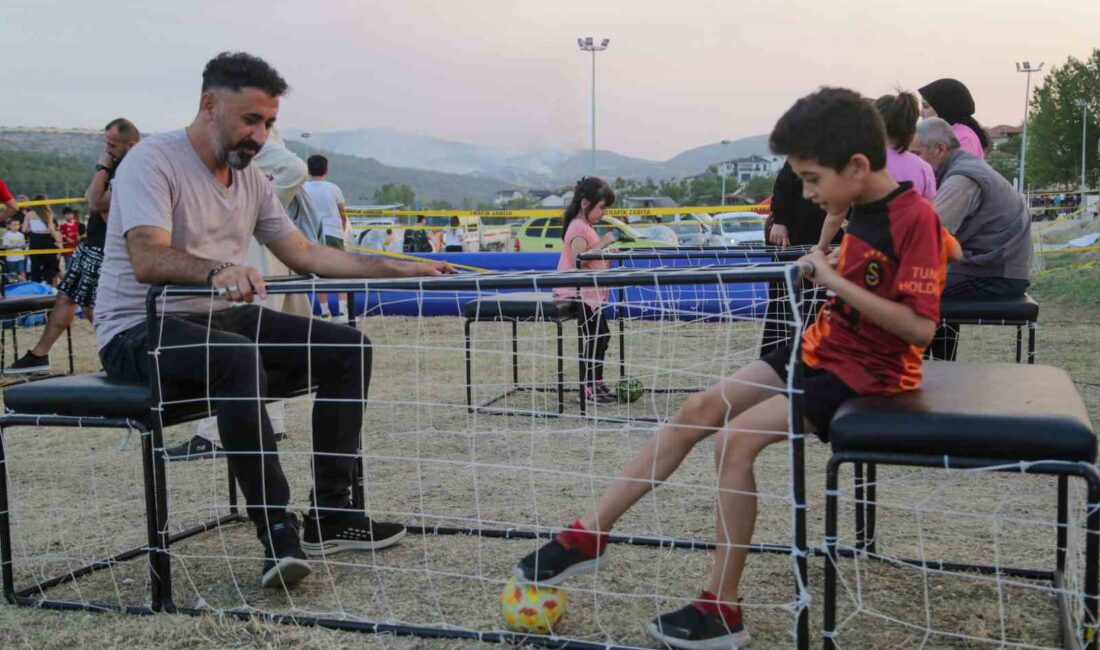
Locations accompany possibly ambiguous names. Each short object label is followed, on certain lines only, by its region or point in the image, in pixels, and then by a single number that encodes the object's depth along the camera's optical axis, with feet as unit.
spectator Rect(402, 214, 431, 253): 77.10
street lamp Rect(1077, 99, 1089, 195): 173.84
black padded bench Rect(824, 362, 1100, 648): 6.23
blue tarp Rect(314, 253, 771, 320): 27.53
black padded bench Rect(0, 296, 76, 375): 19.70
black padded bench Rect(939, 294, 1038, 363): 13.61
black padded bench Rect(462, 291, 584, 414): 17.24
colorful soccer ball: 7.86
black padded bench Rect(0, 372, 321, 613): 8.63
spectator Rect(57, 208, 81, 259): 49.60
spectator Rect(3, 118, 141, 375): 17.57
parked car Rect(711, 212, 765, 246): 77.25
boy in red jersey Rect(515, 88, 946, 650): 6.95
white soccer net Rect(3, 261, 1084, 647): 8.29
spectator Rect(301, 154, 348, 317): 26.46
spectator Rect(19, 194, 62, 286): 42.06
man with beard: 8.80
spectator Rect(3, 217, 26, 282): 48.42
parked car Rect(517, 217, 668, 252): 68.39
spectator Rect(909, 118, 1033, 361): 13.98
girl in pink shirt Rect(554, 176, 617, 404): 19.77
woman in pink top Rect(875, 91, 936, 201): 13.61
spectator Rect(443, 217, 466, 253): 94.53
